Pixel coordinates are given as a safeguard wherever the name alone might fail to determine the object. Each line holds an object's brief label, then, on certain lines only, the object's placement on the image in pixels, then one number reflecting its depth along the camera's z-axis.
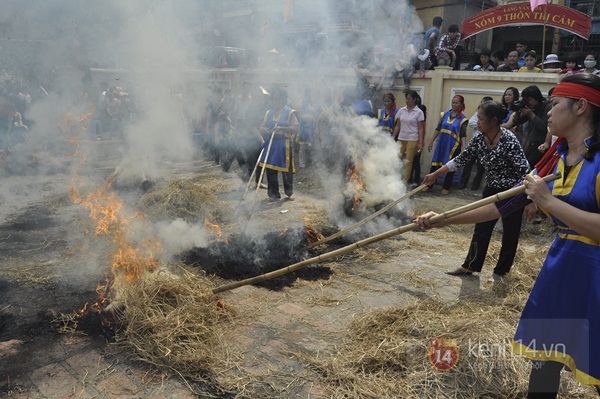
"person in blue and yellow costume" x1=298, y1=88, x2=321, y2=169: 10.27
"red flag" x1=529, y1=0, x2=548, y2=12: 9.34
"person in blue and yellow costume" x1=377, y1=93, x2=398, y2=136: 9.80
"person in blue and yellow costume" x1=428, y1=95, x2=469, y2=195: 9.28
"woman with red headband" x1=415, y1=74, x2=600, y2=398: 2.03
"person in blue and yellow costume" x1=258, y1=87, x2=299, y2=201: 8.02
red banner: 9.70
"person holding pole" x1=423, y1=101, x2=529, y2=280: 4.46
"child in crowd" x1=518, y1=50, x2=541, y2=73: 9.19
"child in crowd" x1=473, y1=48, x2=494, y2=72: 10.58
